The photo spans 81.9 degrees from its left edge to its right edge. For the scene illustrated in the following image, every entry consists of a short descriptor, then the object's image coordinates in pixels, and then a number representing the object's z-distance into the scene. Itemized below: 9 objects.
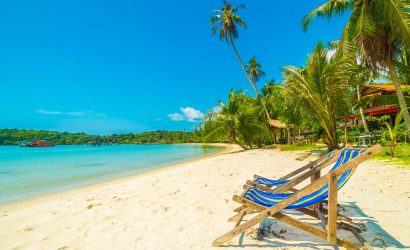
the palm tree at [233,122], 19.03
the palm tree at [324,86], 11.23
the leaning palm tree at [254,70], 36.31
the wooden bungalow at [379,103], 17.53
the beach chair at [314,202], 2.21
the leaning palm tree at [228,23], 24.48
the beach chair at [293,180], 3.10
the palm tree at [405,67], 11.87
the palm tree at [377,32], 9.06
